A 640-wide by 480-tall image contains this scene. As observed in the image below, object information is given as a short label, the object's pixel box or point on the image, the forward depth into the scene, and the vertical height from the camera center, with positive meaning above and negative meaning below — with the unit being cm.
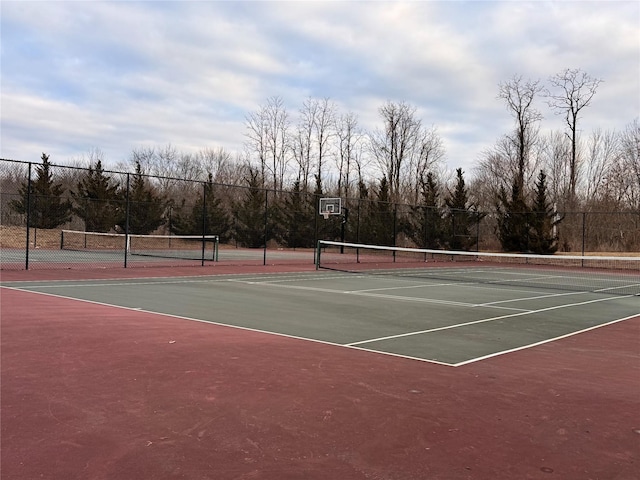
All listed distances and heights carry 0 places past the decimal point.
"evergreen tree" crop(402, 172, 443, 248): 3112 +85
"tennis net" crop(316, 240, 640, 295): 1706 -117
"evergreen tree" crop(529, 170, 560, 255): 3017 +82
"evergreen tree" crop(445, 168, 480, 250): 3102 +91
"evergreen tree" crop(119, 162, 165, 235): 3324 +105
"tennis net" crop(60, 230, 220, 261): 2884 -77
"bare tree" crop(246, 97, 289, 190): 4697 +652
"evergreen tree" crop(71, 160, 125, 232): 3153 +114
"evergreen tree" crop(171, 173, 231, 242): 3559 +102
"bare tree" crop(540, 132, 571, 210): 3944 +548
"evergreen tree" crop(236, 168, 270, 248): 3759 +87
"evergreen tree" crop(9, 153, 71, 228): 3022 +118
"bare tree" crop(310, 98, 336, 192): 4603 +778
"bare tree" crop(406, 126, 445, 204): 4256 +576
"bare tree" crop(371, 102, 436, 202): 4264 +740
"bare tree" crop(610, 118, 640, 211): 3509 +471
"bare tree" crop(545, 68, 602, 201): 3823 +706
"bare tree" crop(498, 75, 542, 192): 3840 +772
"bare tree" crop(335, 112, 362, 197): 4528 +620
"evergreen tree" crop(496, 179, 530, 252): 3084 +114
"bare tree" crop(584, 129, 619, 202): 3658 +449
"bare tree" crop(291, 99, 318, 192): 4625 +685
